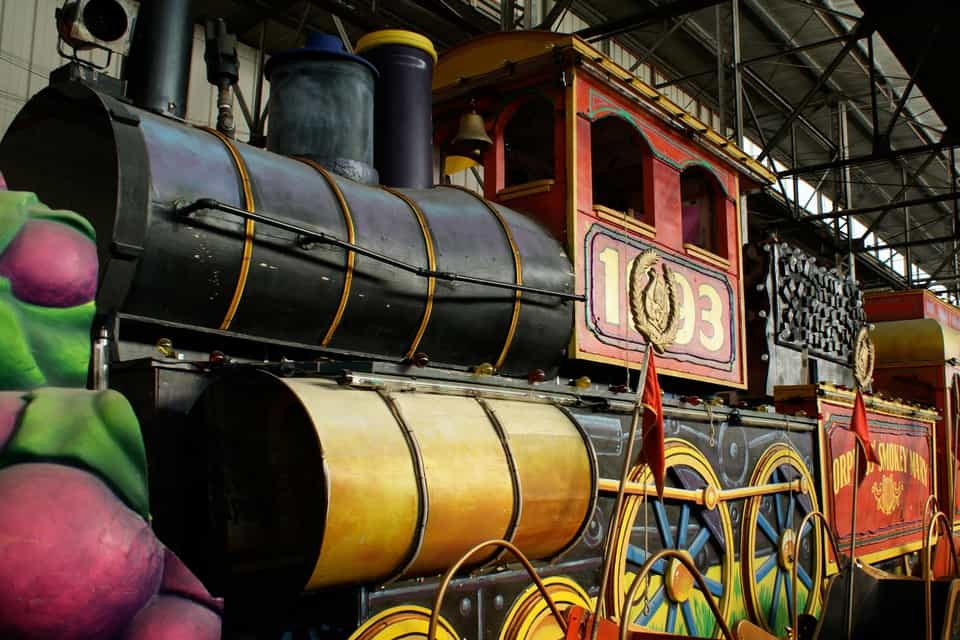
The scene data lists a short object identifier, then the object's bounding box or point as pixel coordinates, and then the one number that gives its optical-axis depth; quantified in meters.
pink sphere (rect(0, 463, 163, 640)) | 1.39
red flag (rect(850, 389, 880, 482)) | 4.66
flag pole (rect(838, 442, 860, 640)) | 3.57
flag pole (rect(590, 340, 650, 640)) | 2.13
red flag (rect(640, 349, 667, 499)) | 2.98
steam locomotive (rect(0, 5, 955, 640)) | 2.40
